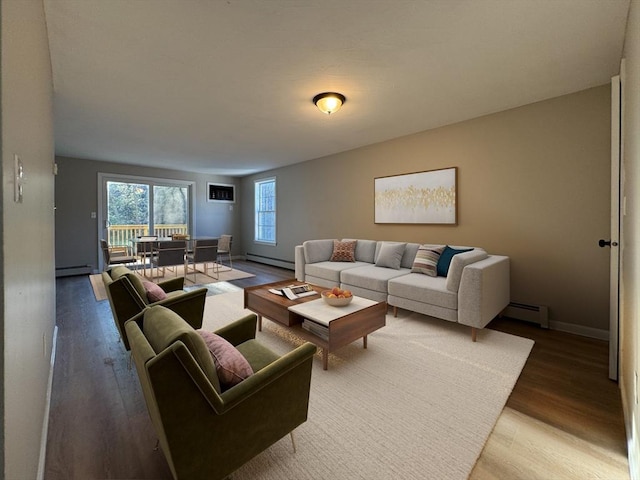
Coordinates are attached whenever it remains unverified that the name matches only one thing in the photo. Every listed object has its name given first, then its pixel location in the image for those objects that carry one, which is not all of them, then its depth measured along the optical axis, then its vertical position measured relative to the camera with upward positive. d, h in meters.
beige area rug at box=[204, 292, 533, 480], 1.40 -1.11
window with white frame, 7.39 +0.68
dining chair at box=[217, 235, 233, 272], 6.20 -0.18
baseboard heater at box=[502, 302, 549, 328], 3.15 -0.90
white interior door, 2.06 +0.12
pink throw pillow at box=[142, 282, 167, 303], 2.21 -0.45
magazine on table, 2.87 -0.59
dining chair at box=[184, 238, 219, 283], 5.54 -0.32
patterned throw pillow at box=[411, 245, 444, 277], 3.51 -0.31
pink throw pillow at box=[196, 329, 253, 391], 1.19 -0.56
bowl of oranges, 2.53 -0.56
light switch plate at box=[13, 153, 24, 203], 0.87 +0.19
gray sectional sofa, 2.77 -0.50
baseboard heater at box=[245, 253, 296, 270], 6.73 -0.65
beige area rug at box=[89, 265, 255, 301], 4.71 -0.86
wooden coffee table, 2.26 -0.71
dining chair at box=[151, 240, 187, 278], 5.09 -0.32
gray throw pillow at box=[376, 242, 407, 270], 4.04 -0.28
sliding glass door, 6.48 +0.70
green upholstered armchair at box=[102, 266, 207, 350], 2.12 -0.50
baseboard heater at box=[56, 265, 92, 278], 5.84 -0.74
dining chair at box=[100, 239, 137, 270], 5.11 -0.39
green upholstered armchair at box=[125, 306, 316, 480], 0.98 -0.65
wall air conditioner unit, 7.96 +1.25
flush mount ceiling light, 2.96 +1.44
